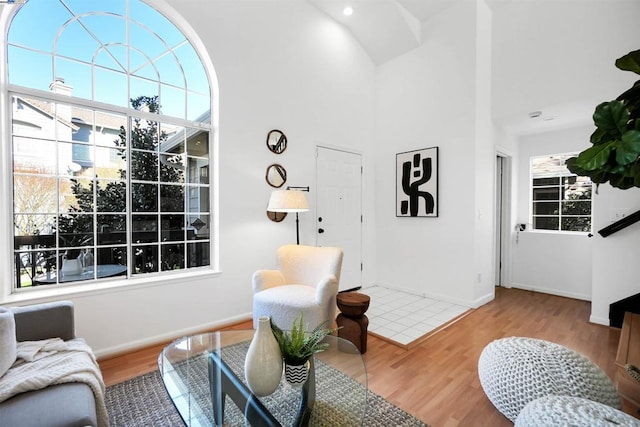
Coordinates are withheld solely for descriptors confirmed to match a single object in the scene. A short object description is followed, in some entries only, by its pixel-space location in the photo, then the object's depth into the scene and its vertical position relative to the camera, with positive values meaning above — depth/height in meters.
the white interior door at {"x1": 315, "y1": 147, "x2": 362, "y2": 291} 3.92 +0.02
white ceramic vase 1.23 -0.66
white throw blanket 1.26 -0.76
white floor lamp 2.90 +0.08
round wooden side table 2.46 -0.96
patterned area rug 1.22 -1.20
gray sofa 1.10 -0.79
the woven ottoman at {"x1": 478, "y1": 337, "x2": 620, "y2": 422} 1.57 -0.94
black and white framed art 3.89 +0.36
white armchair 2.40 -0.72
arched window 2.27 +0.59
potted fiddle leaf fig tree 1.35 +0.32
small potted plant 1.30 -0.64
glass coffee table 1.21 -0.85
